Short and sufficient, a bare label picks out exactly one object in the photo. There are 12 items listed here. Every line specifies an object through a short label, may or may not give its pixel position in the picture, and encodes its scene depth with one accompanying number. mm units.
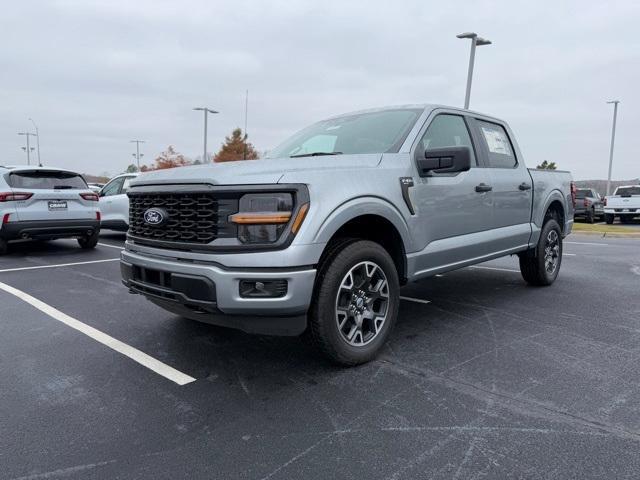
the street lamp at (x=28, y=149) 58447
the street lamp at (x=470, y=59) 15148
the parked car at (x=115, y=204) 10850
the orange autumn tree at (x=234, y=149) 49044
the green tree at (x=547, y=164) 50012
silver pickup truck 2871
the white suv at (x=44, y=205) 7945
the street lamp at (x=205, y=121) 27656
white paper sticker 5000
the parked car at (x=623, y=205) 20609
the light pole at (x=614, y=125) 30797
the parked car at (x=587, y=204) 21062
